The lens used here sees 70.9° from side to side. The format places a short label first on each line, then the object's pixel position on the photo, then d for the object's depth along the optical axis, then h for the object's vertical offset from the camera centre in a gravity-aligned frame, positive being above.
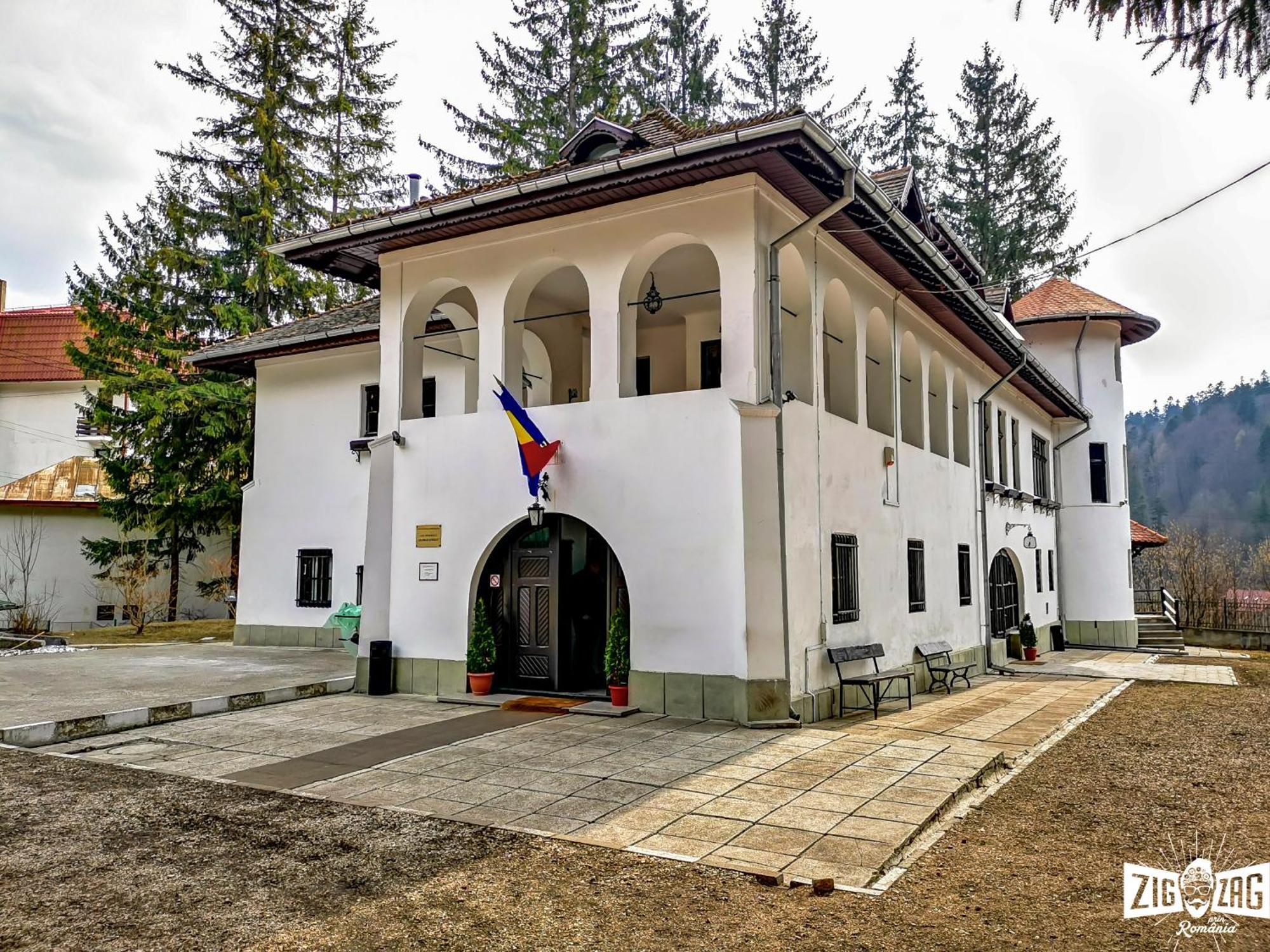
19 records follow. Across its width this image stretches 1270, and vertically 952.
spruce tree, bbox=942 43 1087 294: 30.69 +13.54
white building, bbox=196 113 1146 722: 9.17 +1.86
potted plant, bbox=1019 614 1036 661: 18.69 -1.42
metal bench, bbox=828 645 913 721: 9.91 -1.20
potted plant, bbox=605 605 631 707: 9.70 -0.92
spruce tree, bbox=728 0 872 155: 29.02 +16.44
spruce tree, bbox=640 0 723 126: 28.77 +16.48
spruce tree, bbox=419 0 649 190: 26.00 +14.43
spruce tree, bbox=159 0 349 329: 22.73 +11.02
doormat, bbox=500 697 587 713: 9.91 -1.45
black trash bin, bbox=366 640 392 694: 11.16 -1.18
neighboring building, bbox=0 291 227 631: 23.52 +2.67
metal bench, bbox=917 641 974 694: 12.74 -1.35
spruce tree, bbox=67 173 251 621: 20.86 +3.90
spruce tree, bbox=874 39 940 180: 31.84 +15.74
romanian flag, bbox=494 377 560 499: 10.05 +1.46
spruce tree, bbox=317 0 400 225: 24.50 +12.82
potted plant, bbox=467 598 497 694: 10.63 -1.00
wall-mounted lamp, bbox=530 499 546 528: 10.11 +0.67
